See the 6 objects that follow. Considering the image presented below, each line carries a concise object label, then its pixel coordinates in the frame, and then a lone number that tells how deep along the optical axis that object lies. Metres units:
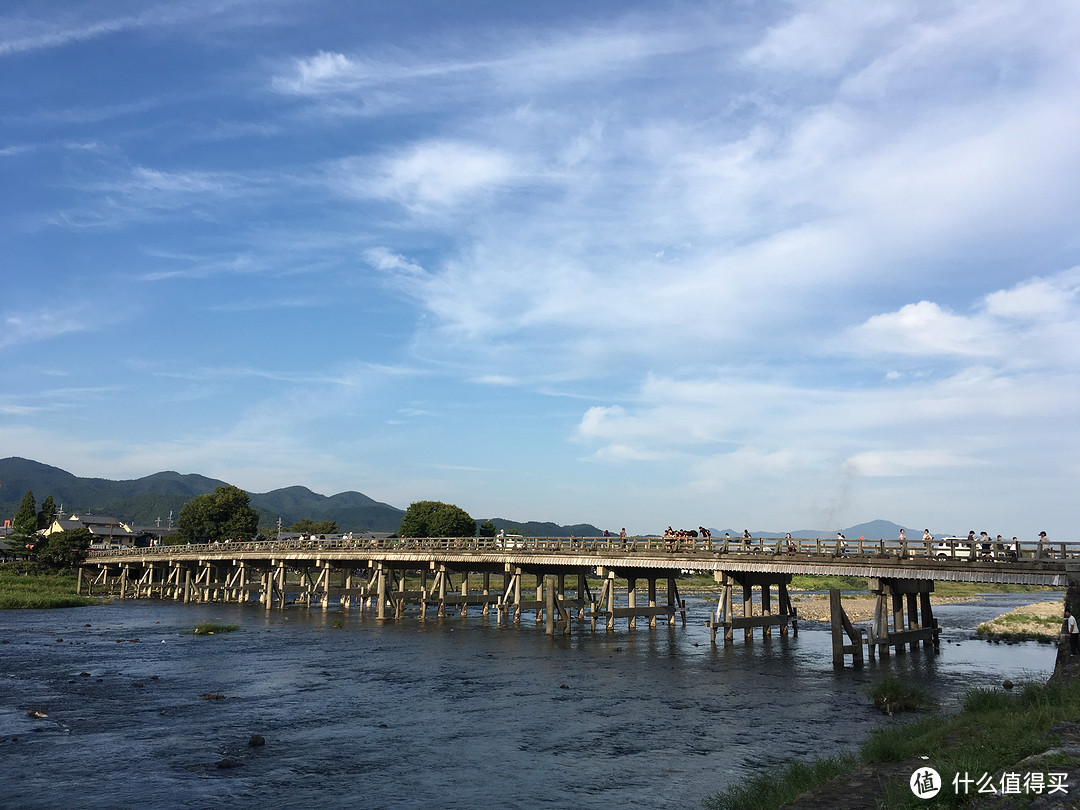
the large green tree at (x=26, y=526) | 99.81
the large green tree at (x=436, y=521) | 130.12
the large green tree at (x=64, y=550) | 95.44
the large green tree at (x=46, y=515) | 129.00
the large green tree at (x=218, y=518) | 128.62
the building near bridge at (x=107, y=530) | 138.25
